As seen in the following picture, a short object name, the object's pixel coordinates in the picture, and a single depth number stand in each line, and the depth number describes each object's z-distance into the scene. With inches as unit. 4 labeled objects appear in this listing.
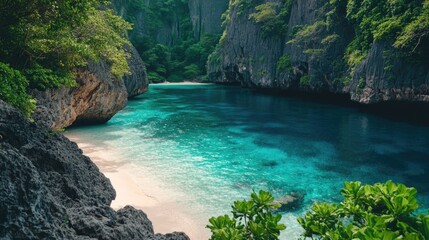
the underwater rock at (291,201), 363.4
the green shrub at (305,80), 1279.5
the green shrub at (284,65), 1427.2
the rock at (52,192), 111.6
